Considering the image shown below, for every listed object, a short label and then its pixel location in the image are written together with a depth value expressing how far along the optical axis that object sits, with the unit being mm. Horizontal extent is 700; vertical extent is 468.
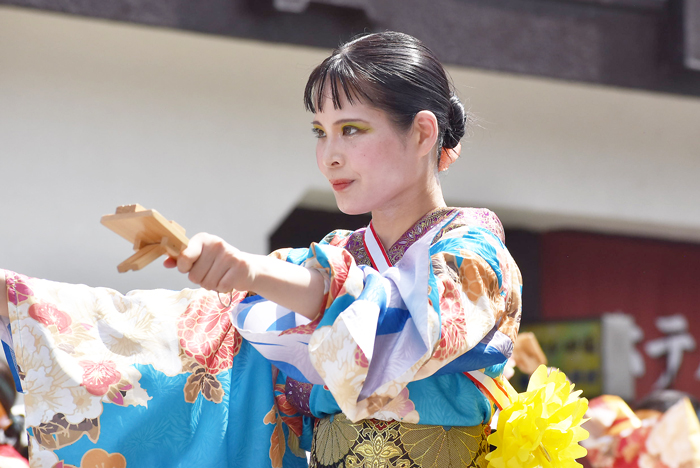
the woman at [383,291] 3670
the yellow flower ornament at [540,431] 3855
